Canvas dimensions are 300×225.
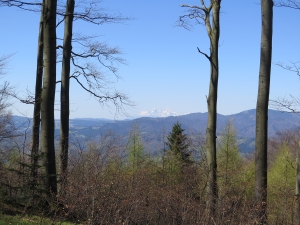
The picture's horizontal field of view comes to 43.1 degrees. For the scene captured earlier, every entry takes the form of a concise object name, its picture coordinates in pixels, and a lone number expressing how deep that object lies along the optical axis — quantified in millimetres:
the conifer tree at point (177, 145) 23194
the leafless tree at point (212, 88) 9281
